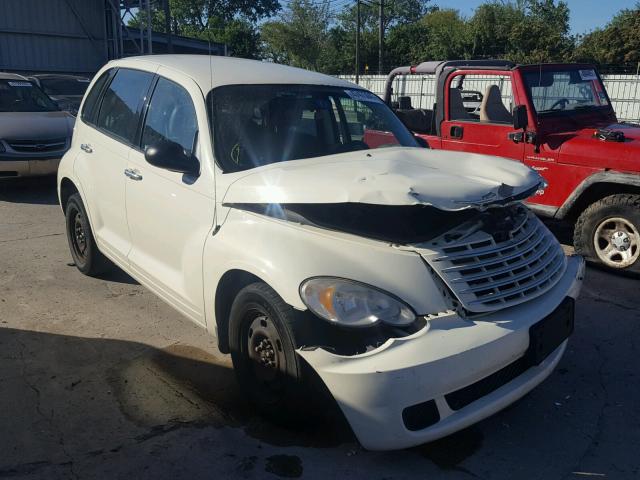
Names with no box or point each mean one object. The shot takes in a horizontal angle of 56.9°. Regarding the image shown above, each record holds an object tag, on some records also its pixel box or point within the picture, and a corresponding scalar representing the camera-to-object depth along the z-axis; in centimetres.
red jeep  546
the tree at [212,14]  6131
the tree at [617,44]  3959
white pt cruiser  258
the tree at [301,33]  4950
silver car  862
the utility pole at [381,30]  3833
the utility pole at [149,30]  2291
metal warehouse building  2377
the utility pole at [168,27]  2606
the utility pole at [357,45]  3366
